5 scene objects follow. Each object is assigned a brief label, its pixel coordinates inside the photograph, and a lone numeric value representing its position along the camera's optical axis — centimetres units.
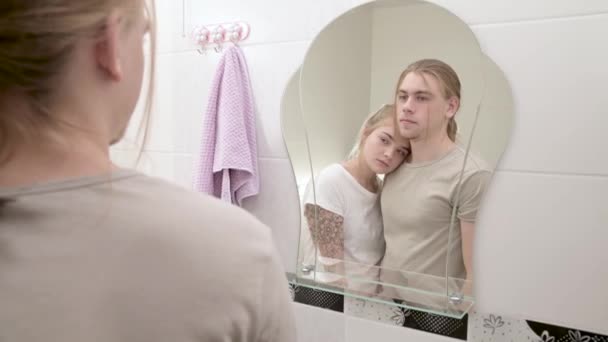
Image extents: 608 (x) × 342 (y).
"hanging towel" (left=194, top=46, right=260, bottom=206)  128
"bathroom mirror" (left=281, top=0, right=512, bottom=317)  105
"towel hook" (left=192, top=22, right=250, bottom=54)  133
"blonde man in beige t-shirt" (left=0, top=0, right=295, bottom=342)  39
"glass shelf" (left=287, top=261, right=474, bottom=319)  106
